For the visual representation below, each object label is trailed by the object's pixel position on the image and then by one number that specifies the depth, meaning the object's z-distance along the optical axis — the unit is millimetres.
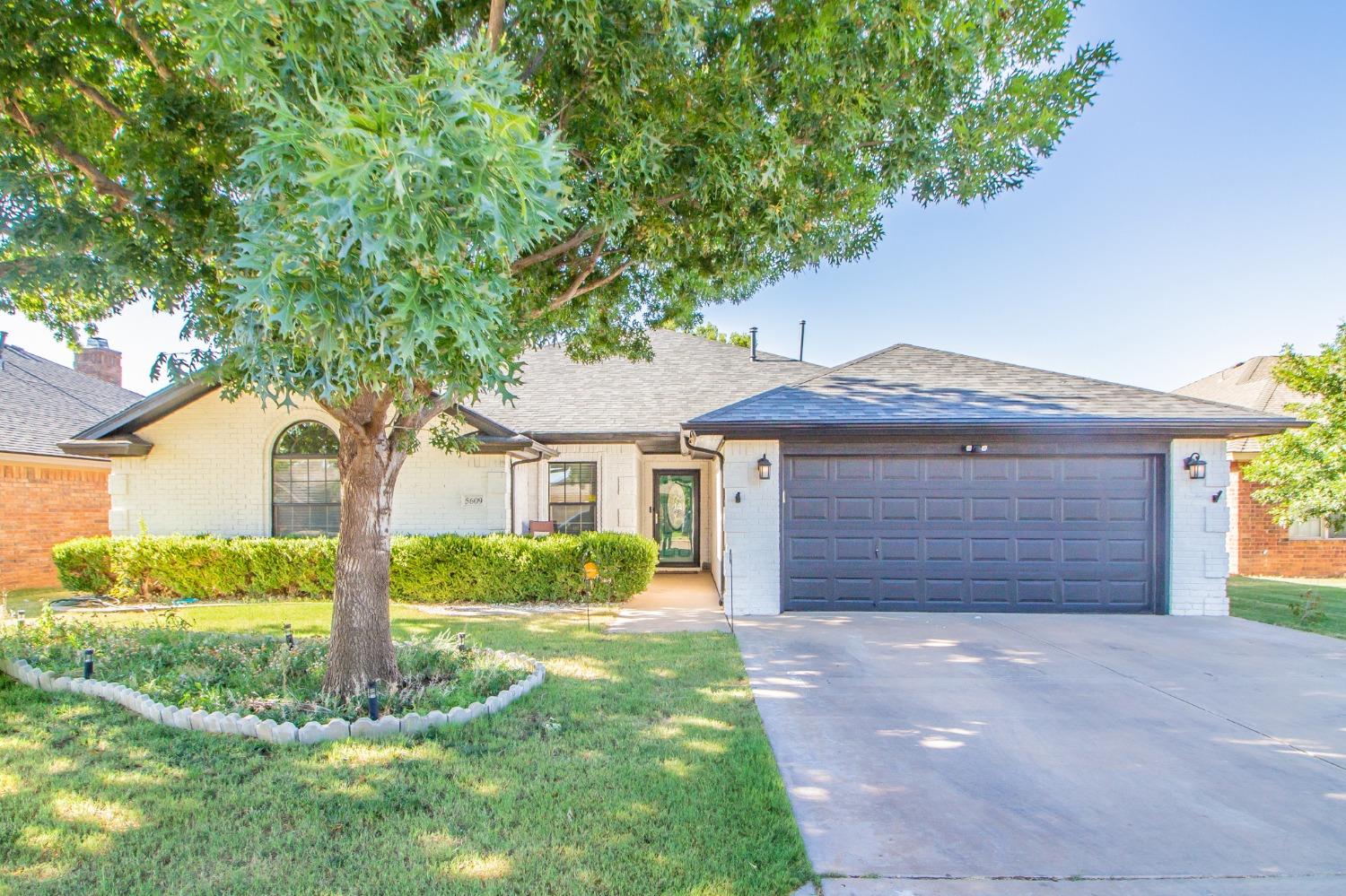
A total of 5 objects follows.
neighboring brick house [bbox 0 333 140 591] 11635
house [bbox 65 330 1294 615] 8641
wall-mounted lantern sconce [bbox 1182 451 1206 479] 8578
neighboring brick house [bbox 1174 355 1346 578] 13688
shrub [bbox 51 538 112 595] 10164
